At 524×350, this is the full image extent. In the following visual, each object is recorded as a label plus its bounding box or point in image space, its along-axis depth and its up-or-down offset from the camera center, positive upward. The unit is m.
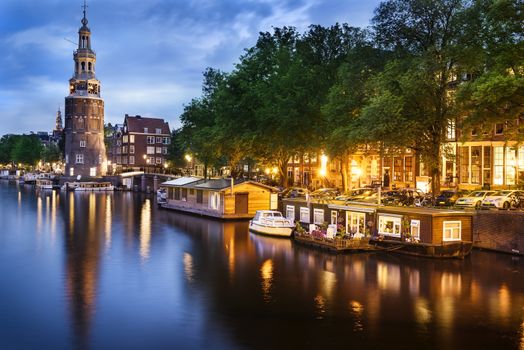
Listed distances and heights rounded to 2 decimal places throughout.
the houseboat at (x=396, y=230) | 38.74 -4.31
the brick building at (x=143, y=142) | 158.25 +8.16
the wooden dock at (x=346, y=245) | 40.78 -5.33
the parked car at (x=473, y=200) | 44.75 -2.08
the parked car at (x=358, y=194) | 50.08 -2.13
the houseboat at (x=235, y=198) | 62.62 -3.11
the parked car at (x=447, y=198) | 47.56 -2.11
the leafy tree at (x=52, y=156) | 197.88 +4.71
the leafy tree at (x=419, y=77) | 47.47 +8.44
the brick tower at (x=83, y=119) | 137.50 +12.57
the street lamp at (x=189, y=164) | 106.26 +1.67
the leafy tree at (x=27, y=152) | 194.00 +5.87
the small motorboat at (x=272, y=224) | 48.72 -4.69
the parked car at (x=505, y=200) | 44.00 -2.03
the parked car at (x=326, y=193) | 56.92 -2.37
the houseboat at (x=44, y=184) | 136.88 -3.79
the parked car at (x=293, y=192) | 66.31 -2.48
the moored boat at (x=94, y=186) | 131.38 -3.94
